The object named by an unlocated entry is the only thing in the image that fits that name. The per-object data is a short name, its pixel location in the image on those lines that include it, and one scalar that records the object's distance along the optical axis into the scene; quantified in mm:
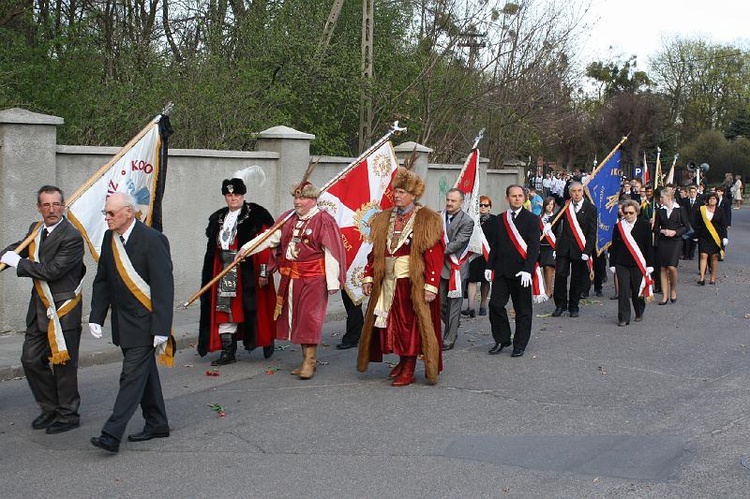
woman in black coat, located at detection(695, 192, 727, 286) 17078
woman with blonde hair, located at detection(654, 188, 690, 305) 14820
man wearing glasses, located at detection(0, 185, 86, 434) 7133
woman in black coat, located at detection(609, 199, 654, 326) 12656
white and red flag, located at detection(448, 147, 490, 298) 11898
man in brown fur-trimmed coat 8648
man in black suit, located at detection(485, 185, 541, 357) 10133
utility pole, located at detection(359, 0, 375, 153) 18109
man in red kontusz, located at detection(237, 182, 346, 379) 9031
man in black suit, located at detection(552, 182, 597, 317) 13172
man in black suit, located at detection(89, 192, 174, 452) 6629
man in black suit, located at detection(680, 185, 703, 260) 18600
